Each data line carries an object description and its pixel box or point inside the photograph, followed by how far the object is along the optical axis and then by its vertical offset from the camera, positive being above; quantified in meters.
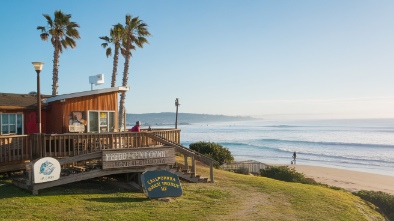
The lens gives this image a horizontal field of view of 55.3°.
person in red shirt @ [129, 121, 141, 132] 18.87 -0.58
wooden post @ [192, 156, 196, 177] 17.96 -2.57
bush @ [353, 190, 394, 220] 19.66 -4.76
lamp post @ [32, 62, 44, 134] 15.42 +1.28
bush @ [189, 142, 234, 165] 28.51 -2.72
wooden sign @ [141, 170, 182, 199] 14.24 -2.62
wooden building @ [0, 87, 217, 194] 15.27 -0.95
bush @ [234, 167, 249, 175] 25.33 -3.75
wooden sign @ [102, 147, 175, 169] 15.20 -1.72
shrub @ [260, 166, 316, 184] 23.72 -3.87
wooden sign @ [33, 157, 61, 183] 13.41 -1.92
